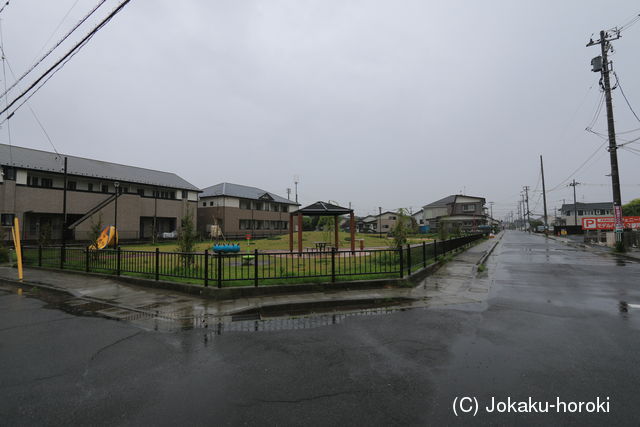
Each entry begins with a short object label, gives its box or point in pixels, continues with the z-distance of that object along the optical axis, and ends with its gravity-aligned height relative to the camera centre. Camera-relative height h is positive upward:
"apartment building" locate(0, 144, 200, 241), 23.55 +3.54
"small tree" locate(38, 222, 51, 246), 18.14 -0.38
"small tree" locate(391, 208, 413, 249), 15.23 -0.19
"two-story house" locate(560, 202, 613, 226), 73.22 +3.22
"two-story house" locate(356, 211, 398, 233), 72.31 +1.25
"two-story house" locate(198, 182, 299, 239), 40.31 +2.69
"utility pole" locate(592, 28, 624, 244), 17.66 +6.43
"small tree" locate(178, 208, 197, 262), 10.76 -0.38
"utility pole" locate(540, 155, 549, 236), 49.82 +5.31
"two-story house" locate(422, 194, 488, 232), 59.62 +2.97
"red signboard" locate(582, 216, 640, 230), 27.45 -0.05
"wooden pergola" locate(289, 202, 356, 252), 15.92 +0.91
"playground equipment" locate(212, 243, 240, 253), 14.18 -1.02
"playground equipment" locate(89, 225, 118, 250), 17.81 -0.50
